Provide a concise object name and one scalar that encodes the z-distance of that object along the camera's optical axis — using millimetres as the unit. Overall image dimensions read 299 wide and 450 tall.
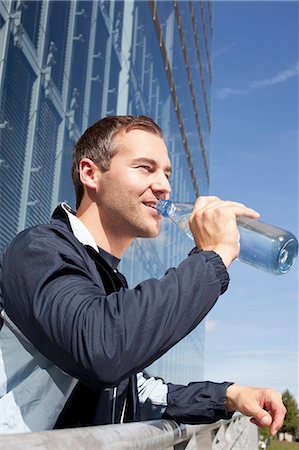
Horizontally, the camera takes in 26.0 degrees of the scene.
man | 938
